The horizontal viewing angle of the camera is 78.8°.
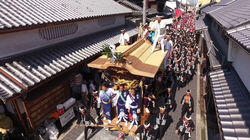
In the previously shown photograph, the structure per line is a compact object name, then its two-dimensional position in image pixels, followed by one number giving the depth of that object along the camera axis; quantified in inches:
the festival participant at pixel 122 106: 304.8
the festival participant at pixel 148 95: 345.7
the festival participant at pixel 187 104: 380.5
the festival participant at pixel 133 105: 290.7
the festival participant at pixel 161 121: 340.3
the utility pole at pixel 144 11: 695.6
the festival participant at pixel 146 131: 300.4
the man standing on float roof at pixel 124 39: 446.1
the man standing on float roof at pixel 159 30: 364.5
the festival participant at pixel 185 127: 330.0
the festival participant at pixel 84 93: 449.1
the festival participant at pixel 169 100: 442.5
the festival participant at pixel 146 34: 445.9
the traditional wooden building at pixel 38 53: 274.1
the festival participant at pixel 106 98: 315.0
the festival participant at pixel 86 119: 328.2
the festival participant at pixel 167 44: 389.0
